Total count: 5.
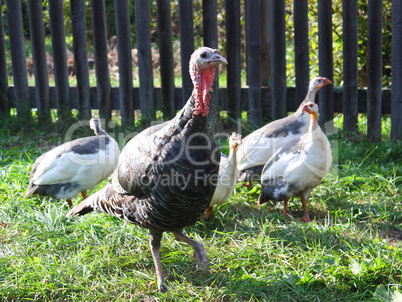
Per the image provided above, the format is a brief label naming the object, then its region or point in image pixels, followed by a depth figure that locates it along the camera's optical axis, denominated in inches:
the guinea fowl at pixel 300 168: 147.0
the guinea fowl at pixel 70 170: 159.5
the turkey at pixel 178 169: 109.0
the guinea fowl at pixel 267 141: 170.1
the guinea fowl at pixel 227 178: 144.7
